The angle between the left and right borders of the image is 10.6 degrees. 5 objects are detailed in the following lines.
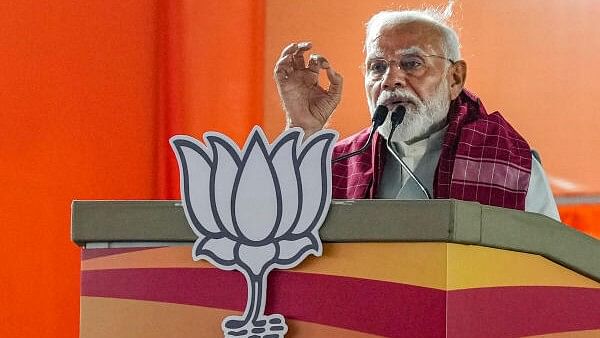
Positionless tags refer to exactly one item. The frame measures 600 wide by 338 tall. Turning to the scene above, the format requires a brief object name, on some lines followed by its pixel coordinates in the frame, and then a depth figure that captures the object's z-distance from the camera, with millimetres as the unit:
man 6140
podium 5153
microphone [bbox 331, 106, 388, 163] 5940
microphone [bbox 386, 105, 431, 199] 6050
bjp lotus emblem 5249
